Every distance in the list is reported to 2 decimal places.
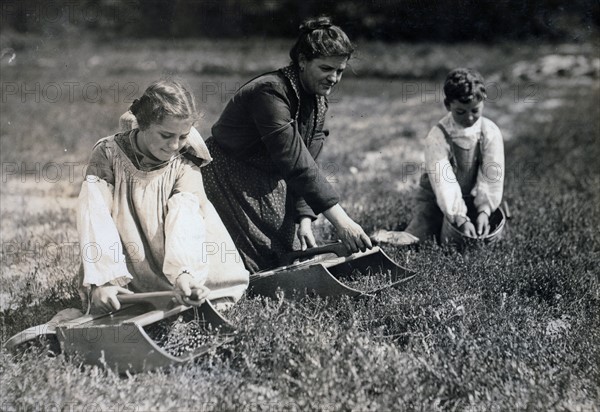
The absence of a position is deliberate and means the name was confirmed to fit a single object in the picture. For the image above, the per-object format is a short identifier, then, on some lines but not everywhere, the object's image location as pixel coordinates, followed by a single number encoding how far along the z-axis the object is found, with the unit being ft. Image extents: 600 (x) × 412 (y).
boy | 14.90
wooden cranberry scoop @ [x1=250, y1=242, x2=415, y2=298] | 11.30
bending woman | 11.81
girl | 9.91
